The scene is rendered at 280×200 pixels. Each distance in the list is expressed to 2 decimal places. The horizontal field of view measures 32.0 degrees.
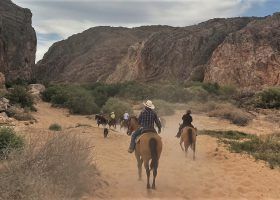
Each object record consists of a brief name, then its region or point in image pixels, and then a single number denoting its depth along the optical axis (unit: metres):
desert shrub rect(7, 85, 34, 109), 35.00
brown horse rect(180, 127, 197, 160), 16.59
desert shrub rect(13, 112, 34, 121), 27.42
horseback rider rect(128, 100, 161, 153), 12.12
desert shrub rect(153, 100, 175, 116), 34.72
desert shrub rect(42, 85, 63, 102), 47.61
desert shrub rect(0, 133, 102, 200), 7.74
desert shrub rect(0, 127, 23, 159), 12.03
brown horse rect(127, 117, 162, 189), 11.59
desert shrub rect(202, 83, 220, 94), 52.76
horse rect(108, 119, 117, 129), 25.63
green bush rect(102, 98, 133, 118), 33.62
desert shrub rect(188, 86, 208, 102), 46.23
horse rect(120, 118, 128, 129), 25.29
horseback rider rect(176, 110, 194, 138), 16.73
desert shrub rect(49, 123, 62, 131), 21.08
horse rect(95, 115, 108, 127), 23.97
